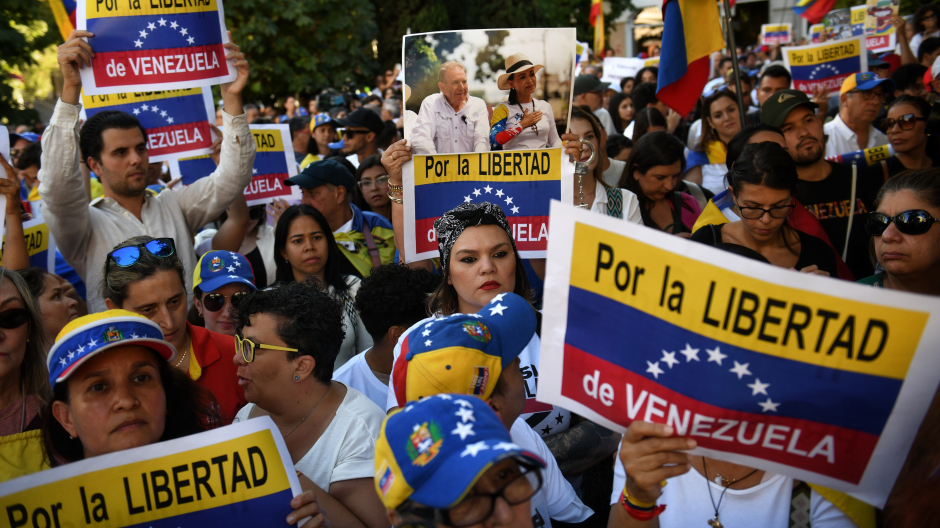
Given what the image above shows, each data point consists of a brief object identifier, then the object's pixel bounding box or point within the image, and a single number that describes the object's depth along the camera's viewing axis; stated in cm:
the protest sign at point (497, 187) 387
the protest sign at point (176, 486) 199
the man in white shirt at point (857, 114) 633
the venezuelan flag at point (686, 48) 518
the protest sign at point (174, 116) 525
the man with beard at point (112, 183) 383
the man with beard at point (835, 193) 432
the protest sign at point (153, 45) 429
